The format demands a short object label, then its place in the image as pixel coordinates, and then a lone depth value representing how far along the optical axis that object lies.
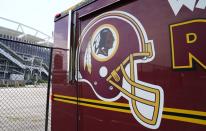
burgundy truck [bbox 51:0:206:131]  1.65
